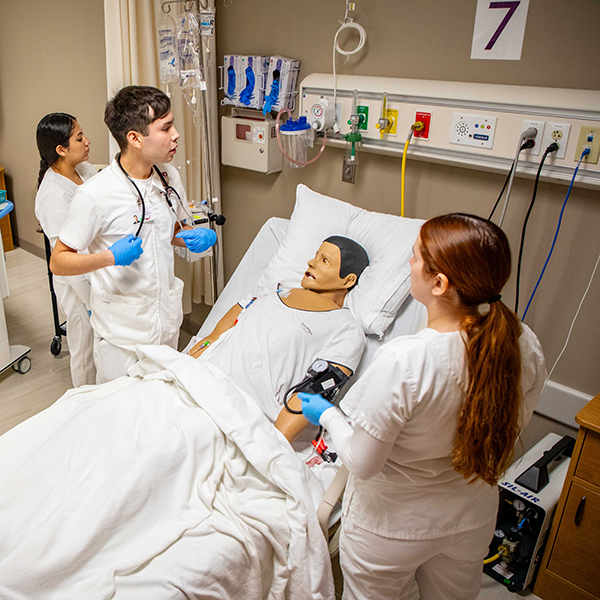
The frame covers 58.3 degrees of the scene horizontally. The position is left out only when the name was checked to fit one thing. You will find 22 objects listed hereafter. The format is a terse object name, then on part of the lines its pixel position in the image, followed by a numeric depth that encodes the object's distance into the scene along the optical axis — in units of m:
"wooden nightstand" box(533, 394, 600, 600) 1.63
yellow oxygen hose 2.00
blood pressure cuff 1.66
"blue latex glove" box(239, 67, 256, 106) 2.44
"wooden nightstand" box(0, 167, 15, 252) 4.41
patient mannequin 1.84
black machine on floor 1.80
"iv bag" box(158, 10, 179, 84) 2.34
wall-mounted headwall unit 1.70
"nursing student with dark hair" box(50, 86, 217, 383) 1.85
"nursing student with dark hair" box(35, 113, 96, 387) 2.38
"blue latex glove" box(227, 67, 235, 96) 2.52
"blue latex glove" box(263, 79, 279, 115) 2.38
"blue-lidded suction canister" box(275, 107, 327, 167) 2.35
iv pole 2.37
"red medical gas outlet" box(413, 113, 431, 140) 1.99
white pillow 1.97
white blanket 1.19
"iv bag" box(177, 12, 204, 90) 2.32
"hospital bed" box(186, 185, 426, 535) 2.01
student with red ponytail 1.00
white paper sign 1.78
